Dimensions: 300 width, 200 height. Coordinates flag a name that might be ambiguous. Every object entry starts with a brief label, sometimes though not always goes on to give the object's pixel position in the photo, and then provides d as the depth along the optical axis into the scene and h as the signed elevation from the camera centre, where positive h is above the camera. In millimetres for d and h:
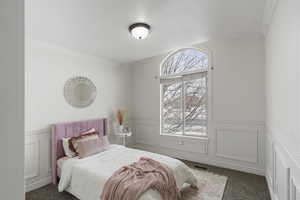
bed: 1983 -951
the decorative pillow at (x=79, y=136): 2779 -666
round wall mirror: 3172 +188
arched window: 3527 +167
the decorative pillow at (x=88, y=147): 2682 -819
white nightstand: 3779 -813
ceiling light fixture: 2311 +1057
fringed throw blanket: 1670 -932
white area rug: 2236 -1368
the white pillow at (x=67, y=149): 2744 -858
